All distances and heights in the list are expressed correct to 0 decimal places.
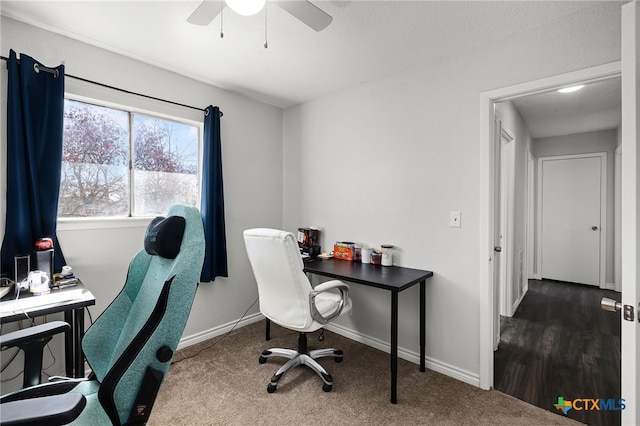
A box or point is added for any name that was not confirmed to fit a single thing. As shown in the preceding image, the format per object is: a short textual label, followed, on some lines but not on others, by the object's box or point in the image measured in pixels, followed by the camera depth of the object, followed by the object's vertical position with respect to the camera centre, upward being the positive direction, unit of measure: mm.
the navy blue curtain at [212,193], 2736 +174
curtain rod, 1899 +917
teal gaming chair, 811 -471
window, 2170 +395
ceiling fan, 1434 +998
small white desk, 1422 -458
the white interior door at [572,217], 4742 -78
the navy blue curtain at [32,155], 1813 +353
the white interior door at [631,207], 1005 +18
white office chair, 1980 -543
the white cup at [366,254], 2717 -373
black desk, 2004 -472
